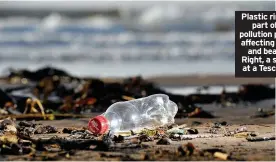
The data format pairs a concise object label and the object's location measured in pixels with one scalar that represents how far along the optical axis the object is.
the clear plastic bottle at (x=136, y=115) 7.25
